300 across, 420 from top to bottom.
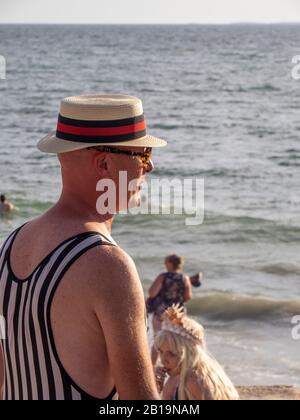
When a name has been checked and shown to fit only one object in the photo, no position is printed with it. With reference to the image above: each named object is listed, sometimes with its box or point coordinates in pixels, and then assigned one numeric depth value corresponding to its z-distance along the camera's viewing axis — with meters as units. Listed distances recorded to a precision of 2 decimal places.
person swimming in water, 24.02
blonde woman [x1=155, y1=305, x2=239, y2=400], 7.40
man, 3.10
